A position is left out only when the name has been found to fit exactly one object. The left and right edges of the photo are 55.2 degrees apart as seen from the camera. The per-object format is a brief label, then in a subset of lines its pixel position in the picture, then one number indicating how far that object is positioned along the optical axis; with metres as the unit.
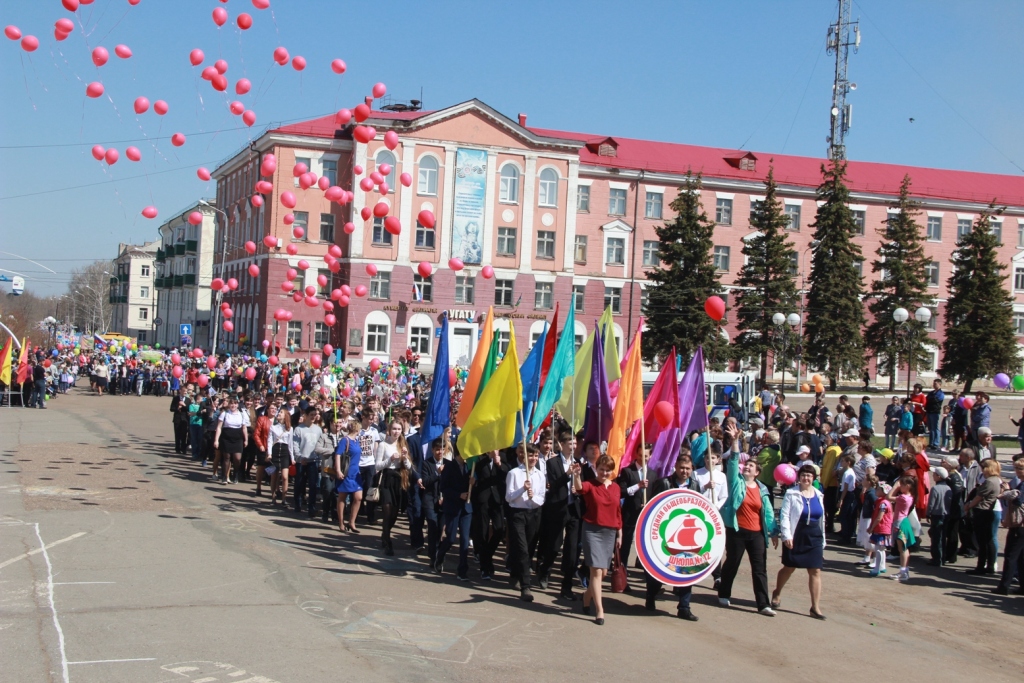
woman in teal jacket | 10.52
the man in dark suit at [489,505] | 11.57
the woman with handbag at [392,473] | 12.55
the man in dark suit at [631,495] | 11.40
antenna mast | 61.59
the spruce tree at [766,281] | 50.25
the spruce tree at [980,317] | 49.94
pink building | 53.78
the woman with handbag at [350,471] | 13.88
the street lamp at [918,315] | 28.44
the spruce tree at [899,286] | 52.47
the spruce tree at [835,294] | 51.00
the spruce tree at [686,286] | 49.56
